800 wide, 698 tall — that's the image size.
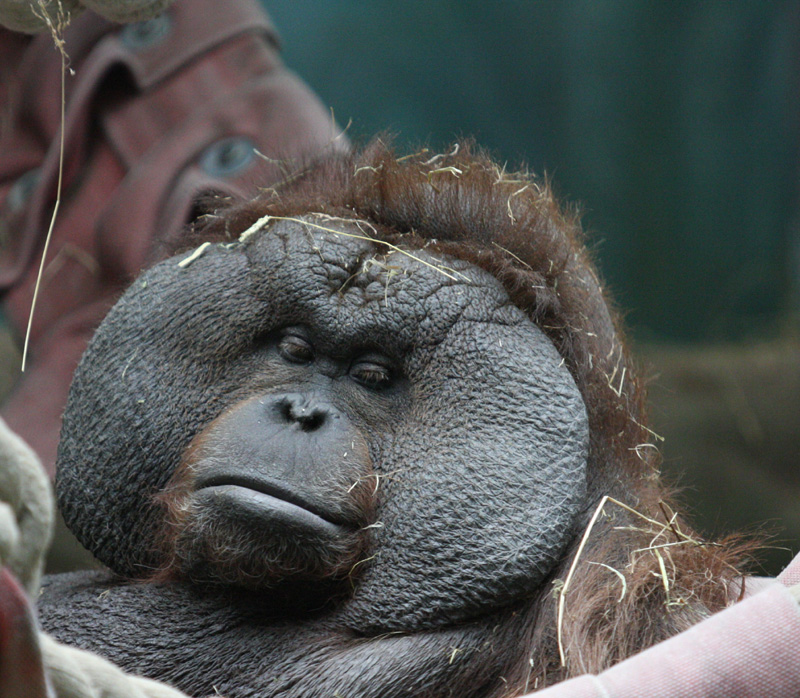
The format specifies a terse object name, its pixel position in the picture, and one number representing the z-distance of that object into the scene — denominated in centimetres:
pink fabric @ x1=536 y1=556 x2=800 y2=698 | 555
